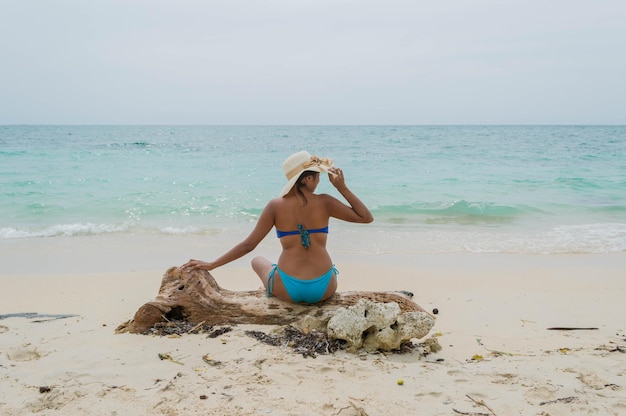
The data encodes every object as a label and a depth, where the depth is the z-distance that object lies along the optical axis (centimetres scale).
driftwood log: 418
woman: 408
